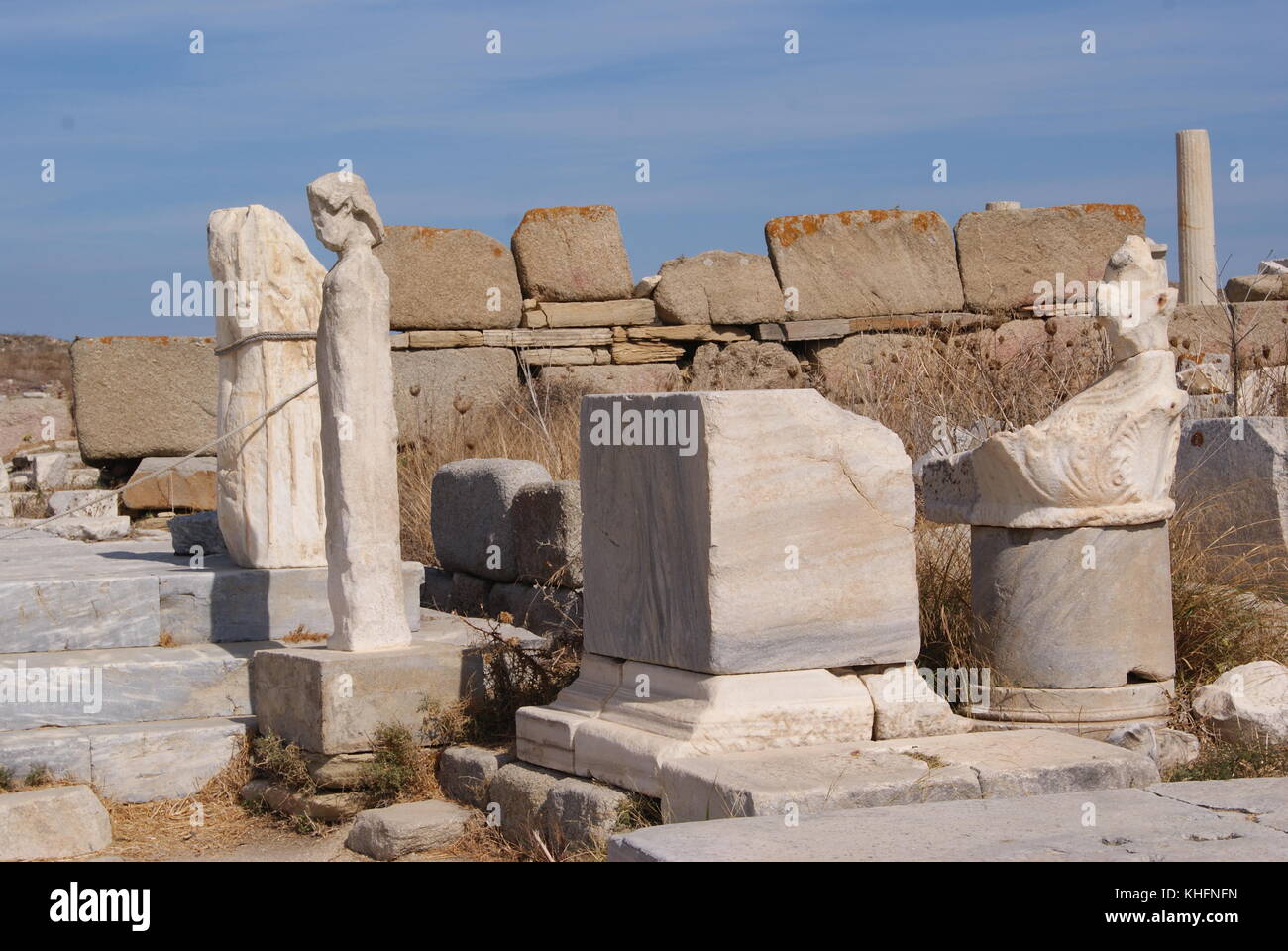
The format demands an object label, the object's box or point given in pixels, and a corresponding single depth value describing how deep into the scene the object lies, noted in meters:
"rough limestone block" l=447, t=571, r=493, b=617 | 8.46
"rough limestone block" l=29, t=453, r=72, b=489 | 14.16
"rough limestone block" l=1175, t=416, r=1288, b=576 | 7.39
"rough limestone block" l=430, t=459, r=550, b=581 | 8.14
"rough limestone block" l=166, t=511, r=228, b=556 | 7.68
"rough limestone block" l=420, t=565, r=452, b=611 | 8.88
